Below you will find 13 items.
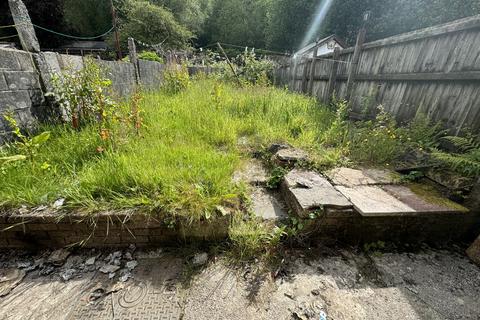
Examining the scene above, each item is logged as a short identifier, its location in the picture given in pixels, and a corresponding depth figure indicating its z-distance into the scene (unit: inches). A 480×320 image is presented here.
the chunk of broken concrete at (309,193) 72.9
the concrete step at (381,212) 72.6
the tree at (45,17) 644.1
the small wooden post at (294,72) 321.5
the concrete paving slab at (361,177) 89.8
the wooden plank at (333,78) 204.0
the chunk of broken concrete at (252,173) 95.3
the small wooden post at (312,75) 251.7
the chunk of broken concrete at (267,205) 79.0
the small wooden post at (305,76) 274.8
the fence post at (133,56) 209.6
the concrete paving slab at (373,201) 70.9
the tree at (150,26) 629.0
